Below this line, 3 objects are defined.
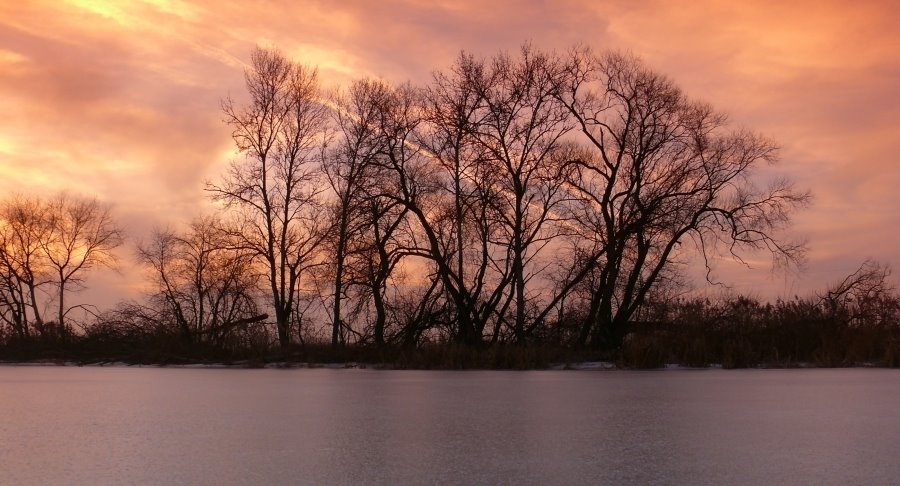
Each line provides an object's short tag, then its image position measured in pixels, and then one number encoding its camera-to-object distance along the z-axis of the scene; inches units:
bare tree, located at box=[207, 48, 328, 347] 1150.3
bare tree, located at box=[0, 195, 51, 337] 1526.8
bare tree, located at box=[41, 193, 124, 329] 1565.0
